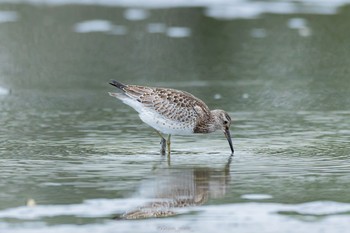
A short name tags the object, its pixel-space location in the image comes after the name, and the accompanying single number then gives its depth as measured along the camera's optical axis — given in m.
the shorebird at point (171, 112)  10.48
